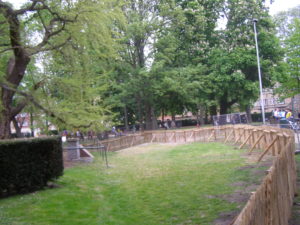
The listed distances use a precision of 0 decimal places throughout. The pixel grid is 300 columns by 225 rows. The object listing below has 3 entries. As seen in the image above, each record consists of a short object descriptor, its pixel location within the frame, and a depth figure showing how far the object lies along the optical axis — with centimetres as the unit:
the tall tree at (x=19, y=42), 1209
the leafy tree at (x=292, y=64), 3816
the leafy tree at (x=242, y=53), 3597
